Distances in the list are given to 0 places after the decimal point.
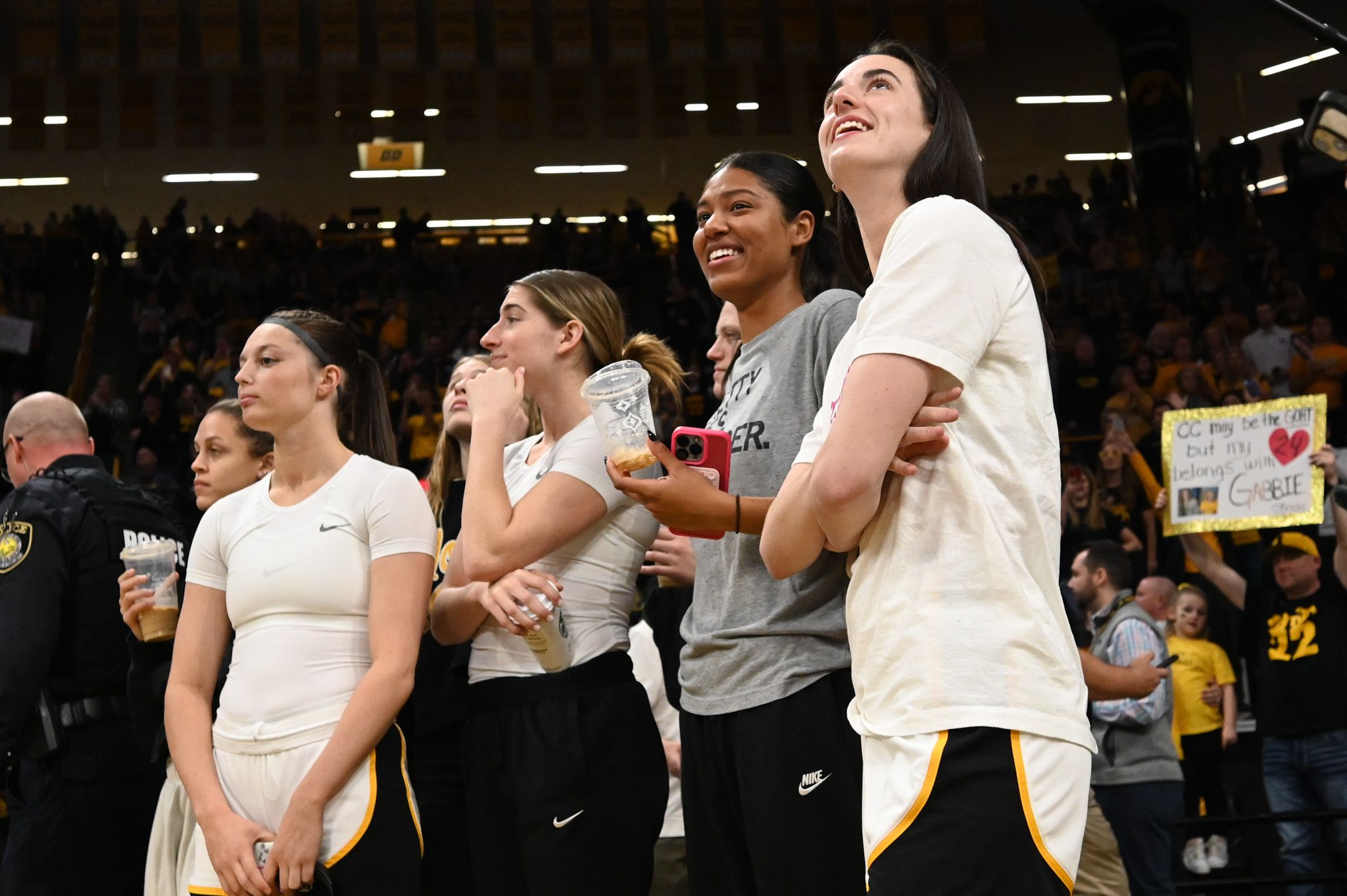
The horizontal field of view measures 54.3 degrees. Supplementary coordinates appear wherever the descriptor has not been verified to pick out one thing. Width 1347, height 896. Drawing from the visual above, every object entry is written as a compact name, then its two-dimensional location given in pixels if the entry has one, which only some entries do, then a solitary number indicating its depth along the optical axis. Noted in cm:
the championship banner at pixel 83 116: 1636
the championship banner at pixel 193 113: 1631
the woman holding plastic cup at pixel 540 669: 251
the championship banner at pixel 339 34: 1307
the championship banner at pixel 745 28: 1380
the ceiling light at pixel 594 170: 1798
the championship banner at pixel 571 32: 1360
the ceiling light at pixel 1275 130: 1659
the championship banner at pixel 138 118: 1537
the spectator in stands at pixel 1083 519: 890
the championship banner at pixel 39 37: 1313
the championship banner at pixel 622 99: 1647
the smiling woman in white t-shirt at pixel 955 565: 158
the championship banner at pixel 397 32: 1320
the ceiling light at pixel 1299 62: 1648
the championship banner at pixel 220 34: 1328
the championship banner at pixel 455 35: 1345
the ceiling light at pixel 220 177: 1773
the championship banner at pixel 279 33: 1312
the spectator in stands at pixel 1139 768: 557
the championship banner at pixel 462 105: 1600
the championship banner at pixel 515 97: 1571
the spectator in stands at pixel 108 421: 1258
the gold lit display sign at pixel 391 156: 1761
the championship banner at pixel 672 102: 1630
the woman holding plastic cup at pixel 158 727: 298
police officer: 340
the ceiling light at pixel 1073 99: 1739
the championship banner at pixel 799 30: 1346
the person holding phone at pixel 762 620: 213
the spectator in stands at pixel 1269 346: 1178
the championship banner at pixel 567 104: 1638
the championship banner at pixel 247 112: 1620
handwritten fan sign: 520
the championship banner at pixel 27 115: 1614
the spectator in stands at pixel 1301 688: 583
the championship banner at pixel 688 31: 1404
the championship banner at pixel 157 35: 1323
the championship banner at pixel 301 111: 1574
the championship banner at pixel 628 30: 1377
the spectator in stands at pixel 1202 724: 683
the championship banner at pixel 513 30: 1345
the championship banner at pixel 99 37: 1318
